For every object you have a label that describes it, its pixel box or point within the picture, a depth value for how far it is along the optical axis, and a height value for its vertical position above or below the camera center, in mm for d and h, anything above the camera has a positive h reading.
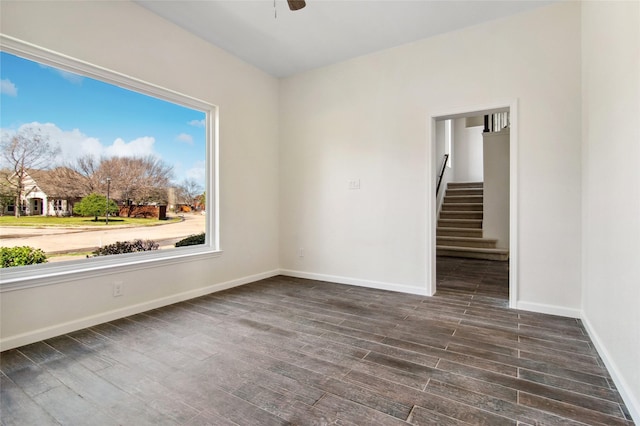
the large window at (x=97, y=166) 2371 +416
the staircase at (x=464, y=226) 5925 -388
